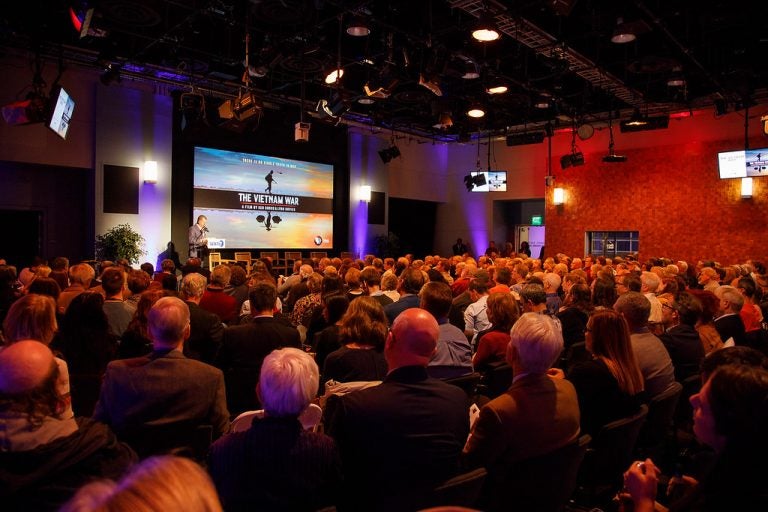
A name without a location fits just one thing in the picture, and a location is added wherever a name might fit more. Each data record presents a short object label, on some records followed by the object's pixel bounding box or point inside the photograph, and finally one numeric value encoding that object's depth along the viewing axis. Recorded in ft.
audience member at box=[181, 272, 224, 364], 14.05
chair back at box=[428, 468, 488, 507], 6.64
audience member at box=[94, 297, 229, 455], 8.59
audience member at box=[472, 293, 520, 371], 13.55
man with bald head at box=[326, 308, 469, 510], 7.01
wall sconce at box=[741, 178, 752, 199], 43.58
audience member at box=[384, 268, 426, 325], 16.89
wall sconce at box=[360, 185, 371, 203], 53.52
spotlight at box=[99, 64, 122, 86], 31.81
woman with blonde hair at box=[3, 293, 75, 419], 10.98
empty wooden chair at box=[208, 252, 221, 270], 40.01
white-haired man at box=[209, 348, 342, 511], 6.10
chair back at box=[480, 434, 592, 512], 7.37
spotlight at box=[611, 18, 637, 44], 25.62
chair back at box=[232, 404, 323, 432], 8.12
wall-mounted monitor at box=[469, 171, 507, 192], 52.65
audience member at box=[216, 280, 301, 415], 12.53
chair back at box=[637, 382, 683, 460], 9.94
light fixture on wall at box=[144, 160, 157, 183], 38.63
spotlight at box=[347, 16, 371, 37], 25.59
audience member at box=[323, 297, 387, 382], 10.81
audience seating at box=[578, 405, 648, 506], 8.63
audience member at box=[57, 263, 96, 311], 17.48
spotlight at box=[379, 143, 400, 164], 49.47
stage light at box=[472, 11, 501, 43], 22.02
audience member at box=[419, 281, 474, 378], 12.60
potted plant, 35.94
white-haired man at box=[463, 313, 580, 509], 7.56
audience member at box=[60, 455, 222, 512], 2.47
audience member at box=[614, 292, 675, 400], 11.28
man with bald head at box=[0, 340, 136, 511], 5.74
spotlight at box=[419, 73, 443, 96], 26.73
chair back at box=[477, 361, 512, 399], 12.55
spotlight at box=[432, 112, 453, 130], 36.76
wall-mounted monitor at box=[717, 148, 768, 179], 38.99
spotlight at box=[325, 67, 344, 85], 27.74
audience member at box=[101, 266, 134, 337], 15.15
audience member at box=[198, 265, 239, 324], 17.12
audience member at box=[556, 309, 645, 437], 9.46
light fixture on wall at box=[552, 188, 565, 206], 54.44
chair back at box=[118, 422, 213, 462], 8.57
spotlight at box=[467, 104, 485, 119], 32.47
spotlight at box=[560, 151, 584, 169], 45.83
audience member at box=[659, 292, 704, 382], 13.29
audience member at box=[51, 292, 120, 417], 12.08
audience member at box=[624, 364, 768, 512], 4.54
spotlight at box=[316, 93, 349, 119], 27.96
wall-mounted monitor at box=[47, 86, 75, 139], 25.61
